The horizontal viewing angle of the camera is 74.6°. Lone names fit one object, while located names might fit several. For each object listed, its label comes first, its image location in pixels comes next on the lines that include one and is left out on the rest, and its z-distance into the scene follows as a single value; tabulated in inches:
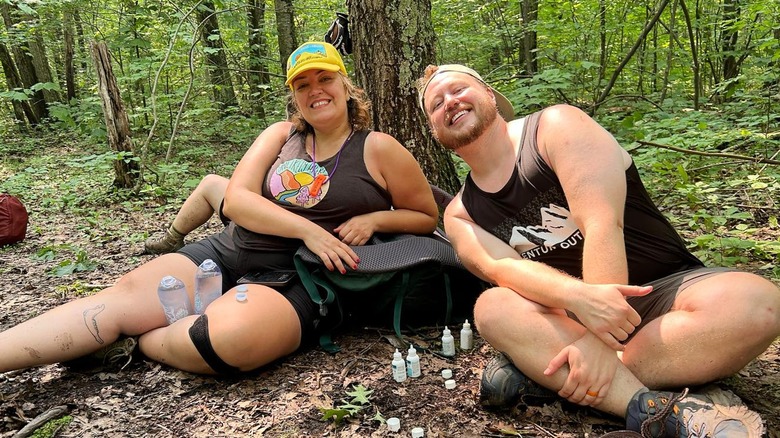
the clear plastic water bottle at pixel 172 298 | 106.2
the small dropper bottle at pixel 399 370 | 92.7
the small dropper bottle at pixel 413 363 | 93.7
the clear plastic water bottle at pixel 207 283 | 111.4
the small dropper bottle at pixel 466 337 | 101.4
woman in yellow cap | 94.7
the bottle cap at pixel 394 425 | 78.2
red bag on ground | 196.2
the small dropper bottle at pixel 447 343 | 99.4
